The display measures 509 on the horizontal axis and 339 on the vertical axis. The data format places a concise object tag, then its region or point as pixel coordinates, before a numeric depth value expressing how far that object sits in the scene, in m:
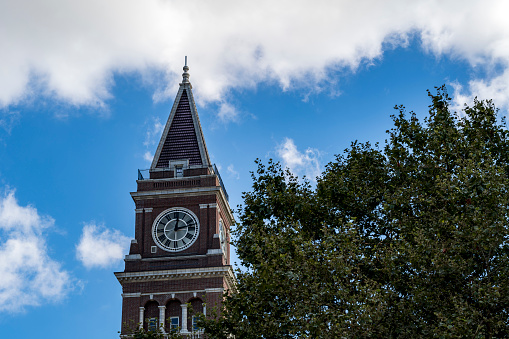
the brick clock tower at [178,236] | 62.34
